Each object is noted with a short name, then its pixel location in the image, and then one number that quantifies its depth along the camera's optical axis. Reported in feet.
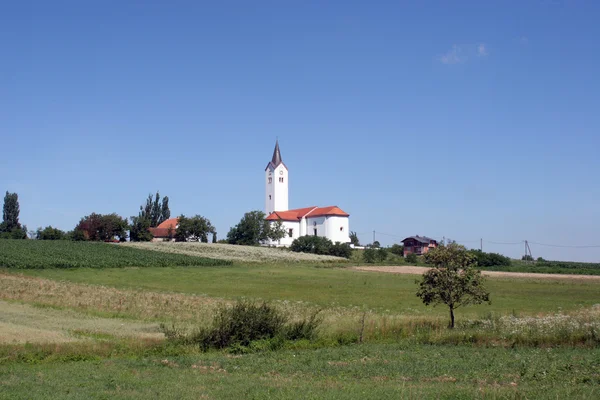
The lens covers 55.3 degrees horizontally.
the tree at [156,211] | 571.28
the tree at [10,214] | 501.03
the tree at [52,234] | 444.96
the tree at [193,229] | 462.72
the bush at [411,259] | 379.35
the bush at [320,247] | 421.05
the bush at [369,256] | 377.65
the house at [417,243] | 488.02
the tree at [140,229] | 461.78
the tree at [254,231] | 473.26
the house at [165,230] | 491.72
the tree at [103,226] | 445.37
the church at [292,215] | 494.59
